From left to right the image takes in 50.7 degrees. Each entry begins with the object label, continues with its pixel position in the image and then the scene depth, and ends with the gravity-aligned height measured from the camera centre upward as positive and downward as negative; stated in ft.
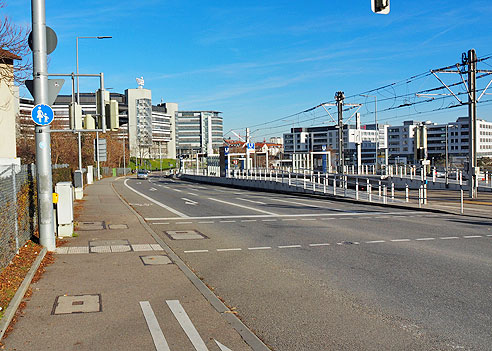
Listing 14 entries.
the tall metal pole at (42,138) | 35.09 +1.65
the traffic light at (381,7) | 30.40 +8.68
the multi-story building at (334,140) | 509.35 +18.09
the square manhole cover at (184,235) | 47.23 -7.14
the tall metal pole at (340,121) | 142.51 +9.48
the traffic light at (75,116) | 46.65 +4.17
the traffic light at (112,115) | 42.60 +3.73
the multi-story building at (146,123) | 509.35 +41.90
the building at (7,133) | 79.92 +5.01
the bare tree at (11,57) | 40.11 +8.46
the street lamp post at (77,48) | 117.64 +26.53
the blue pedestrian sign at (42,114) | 35.24 +3.23
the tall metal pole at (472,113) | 102.94 +8.01
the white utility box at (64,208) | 42.09 -3.88
